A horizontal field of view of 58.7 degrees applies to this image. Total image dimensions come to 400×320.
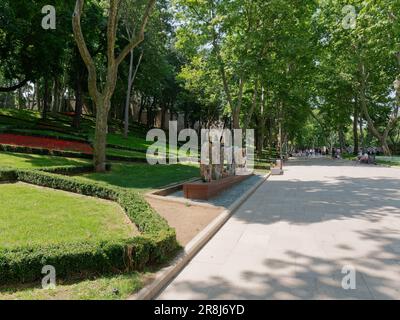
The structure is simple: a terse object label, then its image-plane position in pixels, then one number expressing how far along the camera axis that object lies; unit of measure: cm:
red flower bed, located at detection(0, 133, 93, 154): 1916
